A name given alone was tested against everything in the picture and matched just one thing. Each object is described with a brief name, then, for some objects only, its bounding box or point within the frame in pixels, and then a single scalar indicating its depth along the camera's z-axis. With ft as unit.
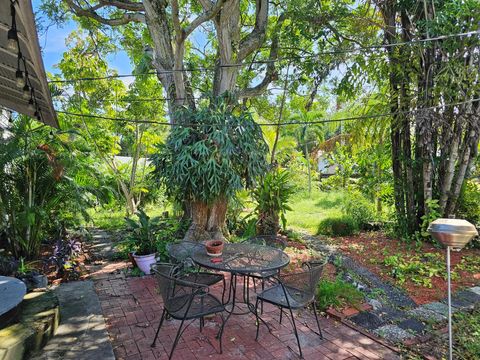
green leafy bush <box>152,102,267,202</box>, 16.15
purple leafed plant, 14.85
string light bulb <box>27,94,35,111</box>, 7.68
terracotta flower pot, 11.04
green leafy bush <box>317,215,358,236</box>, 26.14
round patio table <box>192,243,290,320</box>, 9.88
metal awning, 5.92
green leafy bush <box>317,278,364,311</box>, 12.51
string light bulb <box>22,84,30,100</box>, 6.83
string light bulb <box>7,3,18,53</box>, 4.83
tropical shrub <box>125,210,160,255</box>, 16.55
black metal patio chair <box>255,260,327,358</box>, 9.81
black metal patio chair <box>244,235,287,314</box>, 11.37
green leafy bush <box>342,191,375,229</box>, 27.48
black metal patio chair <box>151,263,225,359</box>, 8.74
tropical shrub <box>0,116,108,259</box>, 14.44
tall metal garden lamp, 7.63
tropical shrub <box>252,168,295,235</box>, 22.76
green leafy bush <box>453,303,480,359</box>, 9.66
